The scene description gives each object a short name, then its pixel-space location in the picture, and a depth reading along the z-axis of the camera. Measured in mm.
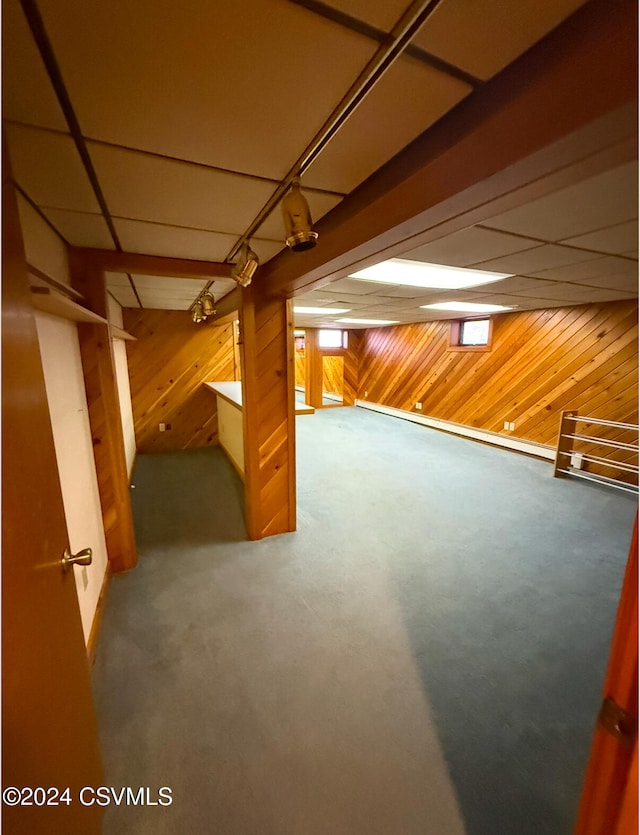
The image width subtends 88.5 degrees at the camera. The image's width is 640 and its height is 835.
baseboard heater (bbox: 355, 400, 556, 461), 4586
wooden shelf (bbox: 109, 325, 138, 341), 2894
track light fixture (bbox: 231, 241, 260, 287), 1469
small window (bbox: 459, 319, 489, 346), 5172
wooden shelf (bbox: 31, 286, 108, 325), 1059
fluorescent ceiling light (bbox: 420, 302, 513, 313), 3926
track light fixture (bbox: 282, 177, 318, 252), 956
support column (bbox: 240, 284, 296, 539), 2388
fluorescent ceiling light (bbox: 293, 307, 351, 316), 4389
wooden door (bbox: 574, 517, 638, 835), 493
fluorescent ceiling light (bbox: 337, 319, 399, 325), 6094
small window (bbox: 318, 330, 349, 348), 8094
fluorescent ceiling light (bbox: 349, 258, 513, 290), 2152
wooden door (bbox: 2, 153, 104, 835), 570
